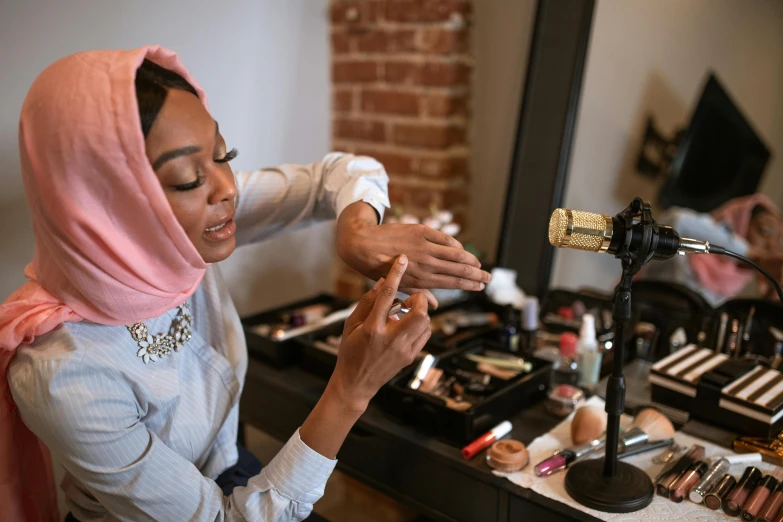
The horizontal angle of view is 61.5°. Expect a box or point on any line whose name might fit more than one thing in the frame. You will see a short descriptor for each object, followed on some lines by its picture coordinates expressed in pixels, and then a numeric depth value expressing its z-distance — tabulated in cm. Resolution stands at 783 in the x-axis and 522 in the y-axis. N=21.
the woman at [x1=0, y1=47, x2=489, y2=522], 67
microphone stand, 75
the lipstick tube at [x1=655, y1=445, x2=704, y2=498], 84
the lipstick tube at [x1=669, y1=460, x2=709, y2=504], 83
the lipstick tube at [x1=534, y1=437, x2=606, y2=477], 89
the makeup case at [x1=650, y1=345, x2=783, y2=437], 92
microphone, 75
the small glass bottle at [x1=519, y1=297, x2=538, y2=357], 124
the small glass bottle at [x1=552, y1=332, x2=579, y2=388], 111
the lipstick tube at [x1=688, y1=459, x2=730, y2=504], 82
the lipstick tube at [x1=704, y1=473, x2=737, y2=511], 81
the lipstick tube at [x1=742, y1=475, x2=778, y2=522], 78
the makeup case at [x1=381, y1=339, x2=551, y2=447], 95
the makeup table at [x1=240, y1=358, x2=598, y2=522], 88
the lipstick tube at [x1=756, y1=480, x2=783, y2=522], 77
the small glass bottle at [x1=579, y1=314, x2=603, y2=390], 112
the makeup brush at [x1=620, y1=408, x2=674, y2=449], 93
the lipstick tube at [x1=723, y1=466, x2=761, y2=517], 80
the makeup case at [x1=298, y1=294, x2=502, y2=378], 115
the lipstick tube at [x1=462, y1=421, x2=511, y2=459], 93
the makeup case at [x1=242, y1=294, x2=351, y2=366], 122
